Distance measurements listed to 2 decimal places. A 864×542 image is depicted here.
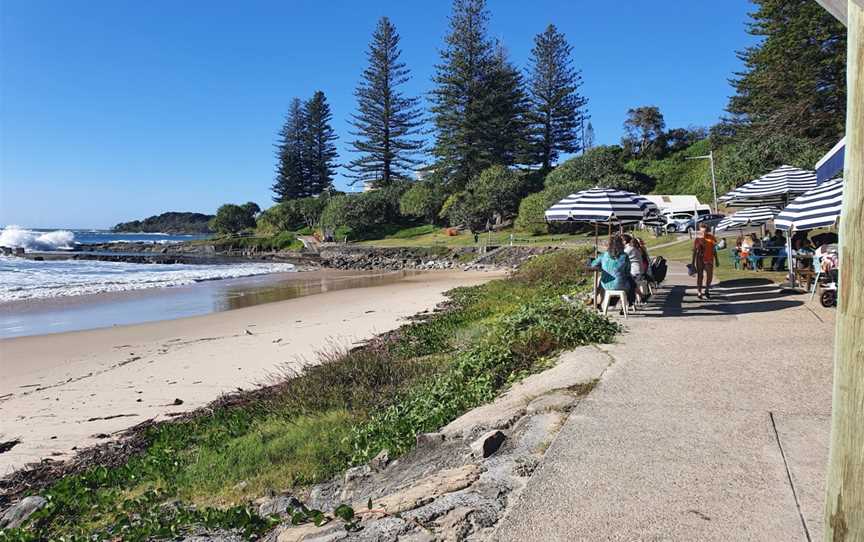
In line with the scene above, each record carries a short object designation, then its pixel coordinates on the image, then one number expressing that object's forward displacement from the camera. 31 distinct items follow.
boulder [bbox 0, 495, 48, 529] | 4.07
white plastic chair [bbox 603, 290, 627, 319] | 7.87
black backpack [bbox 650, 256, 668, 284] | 10.49
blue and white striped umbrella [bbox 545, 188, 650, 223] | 9.54
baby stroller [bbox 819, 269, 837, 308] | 8.12
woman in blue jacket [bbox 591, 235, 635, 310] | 7.85
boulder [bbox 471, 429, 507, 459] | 3.53
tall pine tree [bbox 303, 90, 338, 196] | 68.12
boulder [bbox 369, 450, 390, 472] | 3.96
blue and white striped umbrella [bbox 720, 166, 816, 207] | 12.73
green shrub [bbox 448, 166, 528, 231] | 43.62
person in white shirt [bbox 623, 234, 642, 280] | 8.91
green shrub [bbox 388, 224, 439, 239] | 49.03
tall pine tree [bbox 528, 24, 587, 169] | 53.84
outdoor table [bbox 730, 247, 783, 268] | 13.90
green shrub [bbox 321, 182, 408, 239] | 51.00
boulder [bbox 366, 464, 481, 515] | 2.94
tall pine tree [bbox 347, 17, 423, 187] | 57.22
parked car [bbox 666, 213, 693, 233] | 34.59
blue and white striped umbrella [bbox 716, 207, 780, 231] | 15.06
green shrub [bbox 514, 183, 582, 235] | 36.16
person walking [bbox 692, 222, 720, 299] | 9.60
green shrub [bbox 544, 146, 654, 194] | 40.34
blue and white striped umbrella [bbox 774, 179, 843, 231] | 7.84
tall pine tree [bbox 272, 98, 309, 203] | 69.38
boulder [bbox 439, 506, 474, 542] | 2.54
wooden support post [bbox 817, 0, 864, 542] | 1.72
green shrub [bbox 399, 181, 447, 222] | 49.69
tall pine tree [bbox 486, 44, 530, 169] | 51.34
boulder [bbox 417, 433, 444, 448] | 4.05
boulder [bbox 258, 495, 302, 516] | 3.49
